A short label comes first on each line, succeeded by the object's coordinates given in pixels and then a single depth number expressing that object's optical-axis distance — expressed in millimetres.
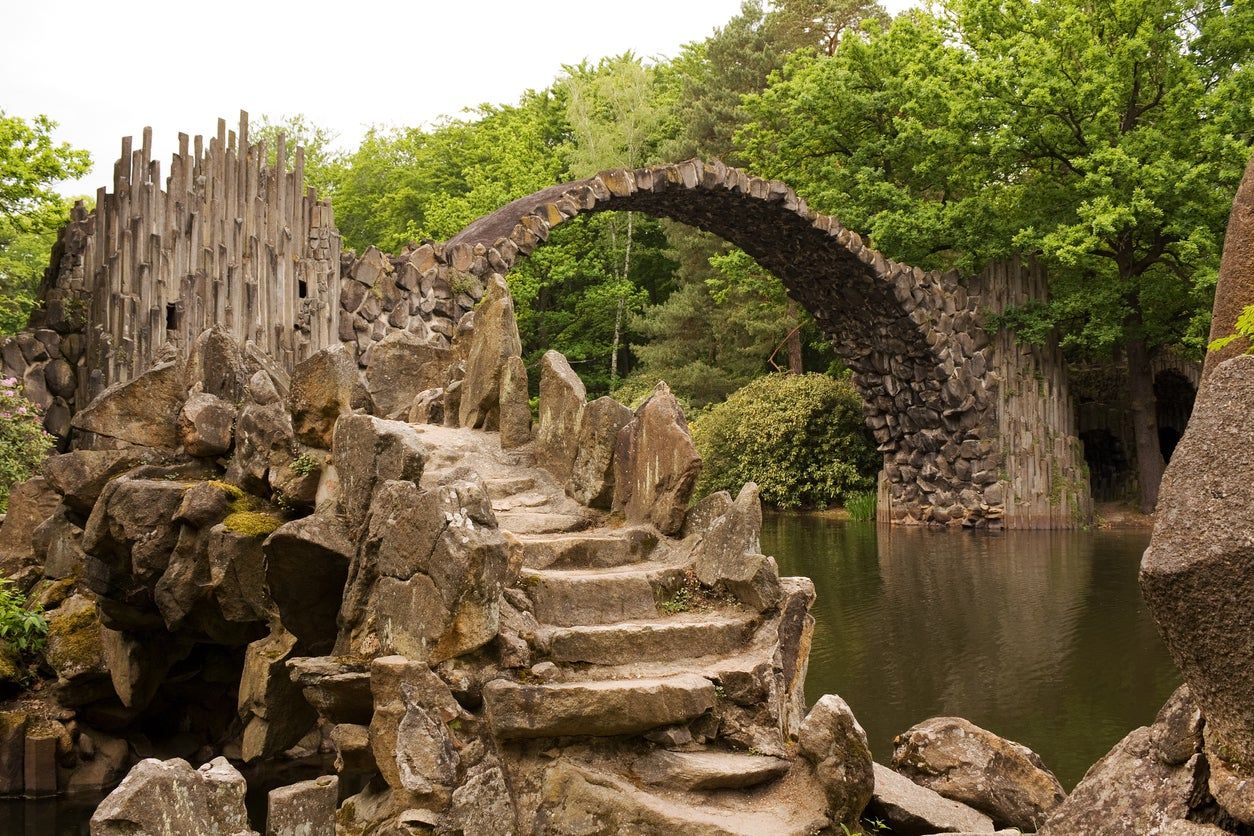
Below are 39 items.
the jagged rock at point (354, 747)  5641
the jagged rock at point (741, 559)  6016
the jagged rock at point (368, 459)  6438
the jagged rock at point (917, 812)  5316
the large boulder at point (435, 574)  5367
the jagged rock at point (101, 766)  8680
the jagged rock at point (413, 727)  5051
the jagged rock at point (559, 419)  7582
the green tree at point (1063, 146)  17859
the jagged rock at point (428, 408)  9242
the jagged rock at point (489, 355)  8258
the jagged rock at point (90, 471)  8812
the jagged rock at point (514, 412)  8133
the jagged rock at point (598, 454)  7074
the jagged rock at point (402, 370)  9812
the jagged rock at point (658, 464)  6535
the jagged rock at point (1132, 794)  3197
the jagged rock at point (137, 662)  8852
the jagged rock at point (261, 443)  7828
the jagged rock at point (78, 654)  8984
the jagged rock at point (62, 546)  9508
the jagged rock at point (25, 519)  10148
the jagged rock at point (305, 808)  5103
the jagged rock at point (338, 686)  5609
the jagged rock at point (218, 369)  8984
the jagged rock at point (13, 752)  8461
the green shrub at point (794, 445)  23875
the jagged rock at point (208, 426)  8547
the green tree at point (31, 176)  17812
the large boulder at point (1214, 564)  2898
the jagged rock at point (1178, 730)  3250
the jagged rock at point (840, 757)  5082
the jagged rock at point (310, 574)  6535
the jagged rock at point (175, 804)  3951
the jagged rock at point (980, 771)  5848
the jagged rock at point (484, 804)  4988
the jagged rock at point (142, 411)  8805
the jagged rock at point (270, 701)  7934
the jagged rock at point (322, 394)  7641
